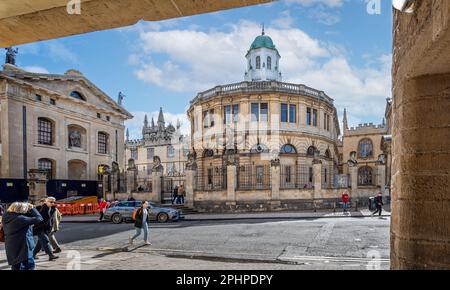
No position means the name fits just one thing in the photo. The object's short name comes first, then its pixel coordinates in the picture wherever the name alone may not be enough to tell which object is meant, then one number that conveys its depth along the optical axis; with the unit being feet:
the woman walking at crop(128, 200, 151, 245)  32.37
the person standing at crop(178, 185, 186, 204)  79.00
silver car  56.24
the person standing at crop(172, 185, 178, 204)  81.50
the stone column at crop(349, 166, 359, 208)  76.95
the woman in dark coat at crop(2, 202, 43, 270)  17.48
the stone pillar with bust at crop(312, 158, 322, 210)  72.23
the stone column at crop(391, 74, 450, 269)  7.45
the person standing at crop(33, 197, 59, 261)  25.66
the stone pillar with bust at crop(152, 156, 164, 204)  80.59
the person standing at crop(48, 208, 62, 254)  28.48
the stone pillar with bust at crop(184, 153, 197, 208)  73.09
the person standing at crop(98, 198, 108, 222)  61.63
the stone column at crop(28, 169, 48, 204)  76.89
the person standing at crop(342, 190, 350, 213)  64.23
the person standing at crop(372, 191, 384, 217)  58.74
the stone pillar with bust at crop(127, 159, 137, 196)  84.38
